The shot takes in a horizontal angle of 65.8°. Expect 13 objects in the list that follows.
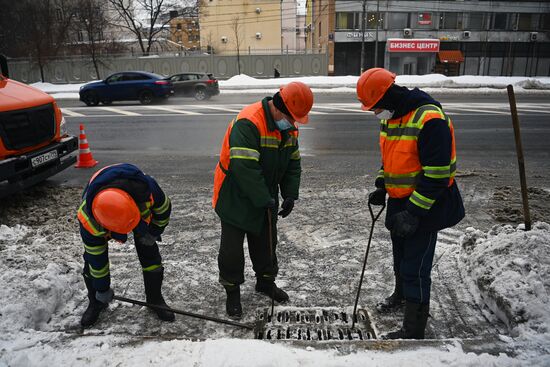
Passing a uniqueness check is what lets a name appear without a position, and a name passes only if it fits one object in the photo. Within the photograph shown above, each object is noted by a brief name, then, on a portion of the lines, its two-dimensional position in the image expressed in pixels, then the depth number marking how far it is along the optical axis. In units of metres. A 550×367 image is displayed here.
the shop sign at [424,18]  38.03
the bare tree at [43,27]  32.78
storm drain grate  3.24
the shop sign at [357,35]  38.19
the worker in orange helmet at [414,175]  2.75
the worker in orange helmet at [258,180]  3.10
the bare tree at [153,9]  40.81
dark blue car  18.63
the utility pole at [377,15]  33.97
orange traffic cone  8.20
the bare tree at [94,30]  33.44
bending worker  2.78
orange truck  5.30
